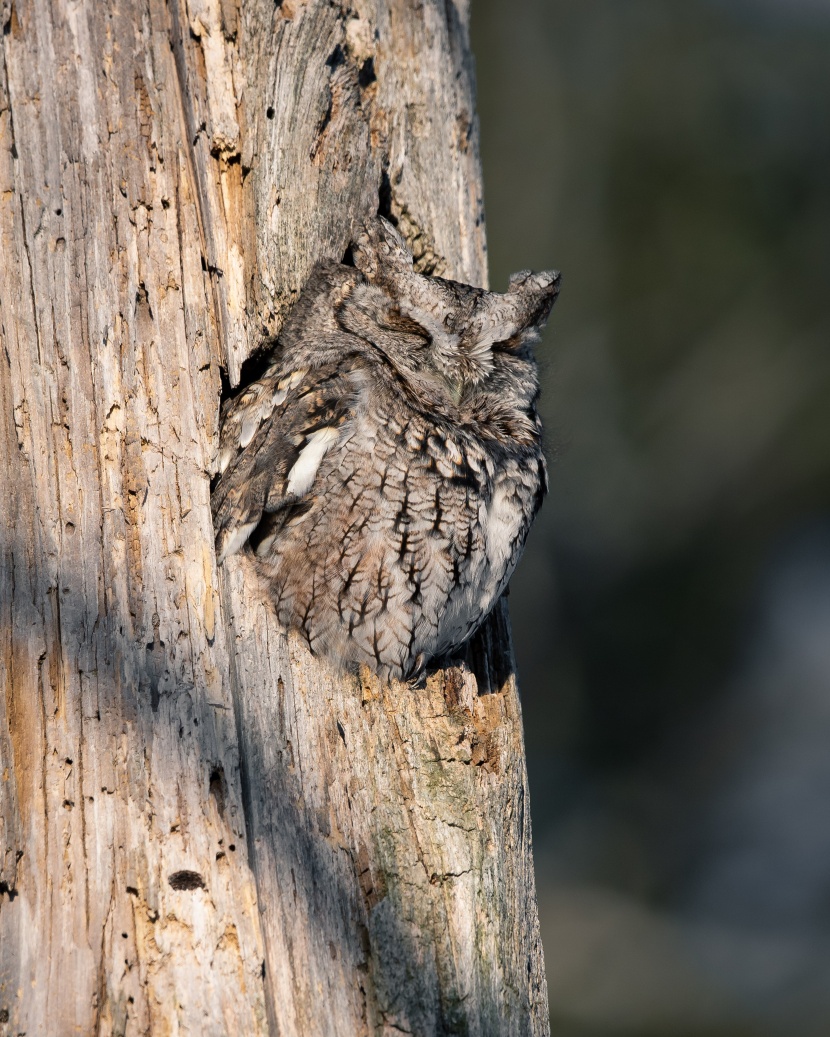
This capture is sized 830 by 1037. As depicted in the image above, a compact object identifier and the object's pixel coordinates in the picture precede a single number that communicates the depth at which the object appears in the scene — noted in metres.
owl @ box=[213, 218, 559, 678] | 7.07
